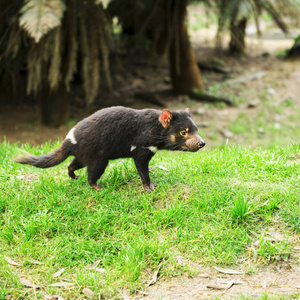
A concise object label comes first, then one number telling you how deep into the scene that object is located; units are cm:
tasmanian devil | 341
